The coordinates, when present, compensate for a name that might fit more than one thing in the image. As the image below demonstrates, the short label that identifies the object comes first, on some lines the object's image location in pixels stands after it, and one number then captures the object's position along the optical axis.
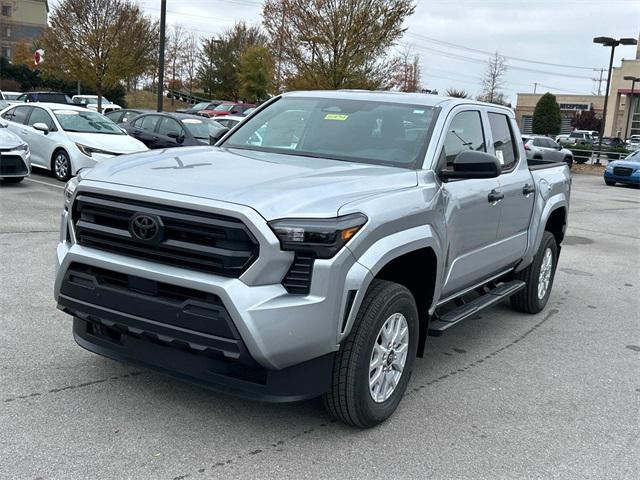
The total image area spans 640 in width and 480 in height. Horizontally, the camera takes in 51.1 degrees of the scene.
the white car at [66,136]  12.99
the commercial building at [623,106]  66.06
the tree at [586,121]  75.38
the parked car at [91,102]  32.72
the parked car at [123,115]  18.09
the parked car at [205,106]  37.47
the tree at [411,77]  43.36
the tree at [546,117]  49.41
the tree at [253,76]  48.75
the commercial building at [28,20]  90.94
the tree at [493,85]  57.19
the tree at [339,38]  23.77
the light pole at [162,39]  19.67
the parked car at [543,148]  26.03
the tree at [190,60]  63.28
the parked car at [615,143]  45.18
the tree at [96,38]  26.95
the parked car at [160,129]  16.27
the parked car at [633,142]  45.45
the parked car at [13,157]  11.88
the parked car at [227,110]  34.53
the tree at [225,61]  54.84
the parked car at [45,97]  32.07
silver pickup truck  3.22
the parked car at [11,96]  34.53
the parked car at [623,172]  23.93
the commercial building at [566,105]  84.38
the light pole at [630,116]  66.88
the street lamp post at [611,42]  27.14
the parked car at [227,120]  21.62
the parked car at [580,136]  48.50
